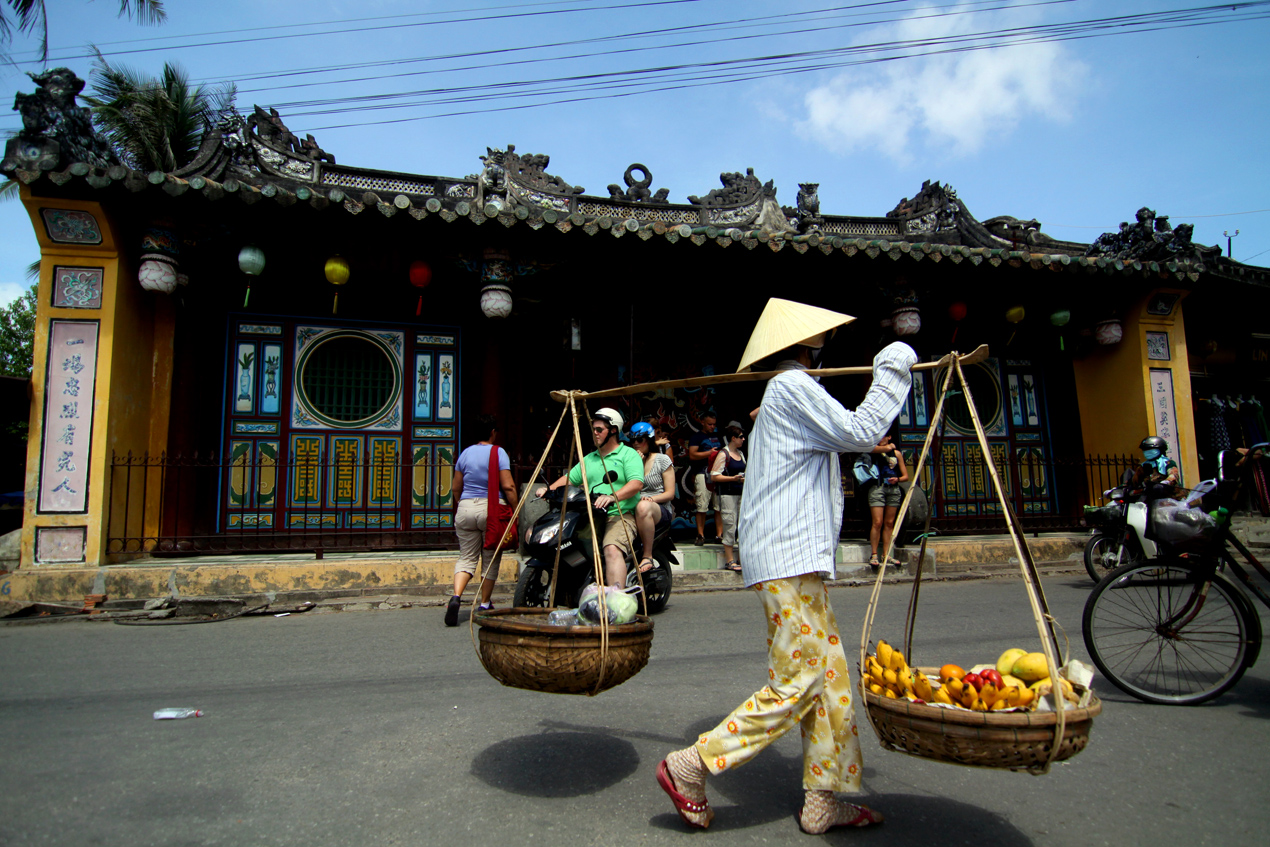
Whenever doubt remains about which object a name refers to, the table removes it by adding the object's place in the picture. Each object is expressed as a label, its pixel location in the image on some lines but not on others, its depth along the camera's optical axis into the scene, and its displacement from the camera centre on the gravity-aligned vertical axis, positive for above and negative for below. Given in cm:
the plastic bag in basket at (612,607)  268 -43
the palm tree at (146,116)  1493 +815
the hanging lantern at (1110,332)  957 +208
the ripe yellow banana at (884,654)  229 -53
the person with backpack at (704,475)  829 +21
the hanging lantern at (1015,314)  941 +229
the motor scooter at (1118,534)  648 -45
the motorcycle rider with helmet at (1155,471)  447 +12
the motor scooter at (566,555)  502 -42
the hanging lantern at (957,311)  931 +232
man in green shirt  466 +8
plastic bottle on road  337 -101
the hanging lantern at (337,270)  770 +247
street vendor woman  222 -31
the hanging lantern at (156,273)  691 +223
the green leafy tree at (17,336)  2484 +592
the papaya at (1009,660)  230 -56
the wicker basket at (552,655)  242 -55
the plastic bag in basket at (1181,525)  347 -20
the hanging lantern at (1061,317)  952 +227
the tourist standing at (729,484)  761 +9
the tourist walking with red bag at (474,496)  577 +0
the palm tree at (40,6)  686 +478
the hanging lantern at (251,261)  733 +247
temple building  674 +208
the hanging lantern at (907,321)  872 +207
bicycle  341 -58
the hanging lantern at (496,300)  787 +216
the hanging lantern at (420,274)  792 +249
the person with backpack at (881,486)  779 +4
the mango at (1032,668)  222 -57
